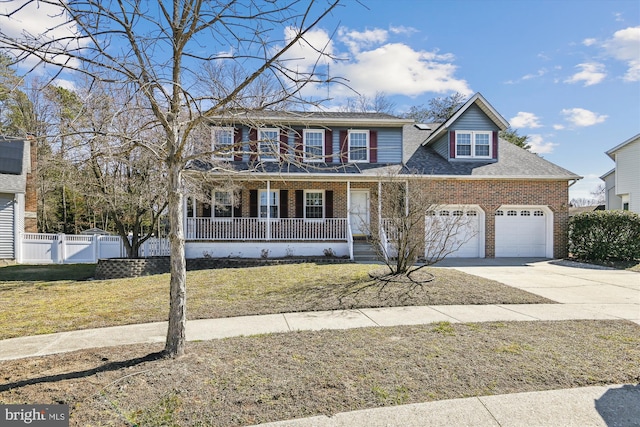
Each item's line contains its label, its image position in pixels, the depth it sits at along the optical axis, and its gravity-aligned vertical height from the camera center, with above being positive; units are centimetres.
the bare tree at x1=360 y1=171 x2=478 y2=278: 900 -24
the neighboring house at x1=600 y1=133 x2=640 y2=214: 1984 +237
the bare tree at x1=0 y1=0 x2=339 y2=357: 351 +159
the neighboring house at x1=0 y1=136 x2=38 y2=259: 1523 +88
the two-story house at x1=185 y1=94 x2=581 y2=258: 1431 +74
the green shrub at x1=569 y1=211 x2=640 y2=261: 1362 -90
